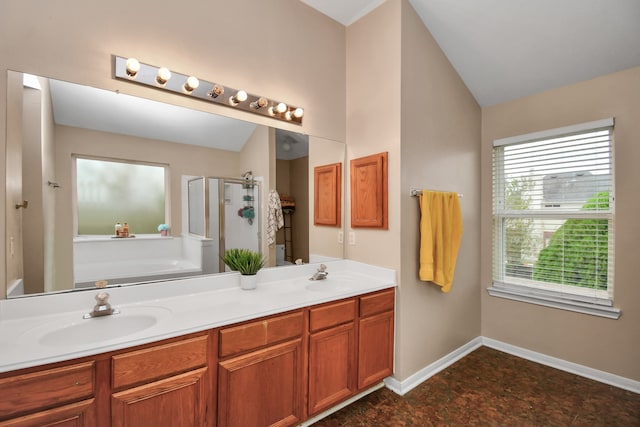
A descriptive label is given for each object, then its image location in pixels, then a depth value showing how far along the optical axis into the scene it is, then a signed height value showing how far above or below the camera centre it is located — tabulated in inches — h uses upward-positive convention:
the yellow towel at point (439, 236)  89.2 -8.0
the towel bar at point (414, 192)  91.1 +5.7
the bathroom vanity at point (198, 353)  41.8 -25.2
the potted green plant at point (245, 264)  77.6 -14.0
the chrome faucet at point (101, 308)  55.2 -18.2
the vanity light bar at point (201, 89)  63.3 +30.1
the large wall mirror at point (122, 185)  55.4 +6.2
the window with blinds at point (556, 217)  94.3 -2.6
